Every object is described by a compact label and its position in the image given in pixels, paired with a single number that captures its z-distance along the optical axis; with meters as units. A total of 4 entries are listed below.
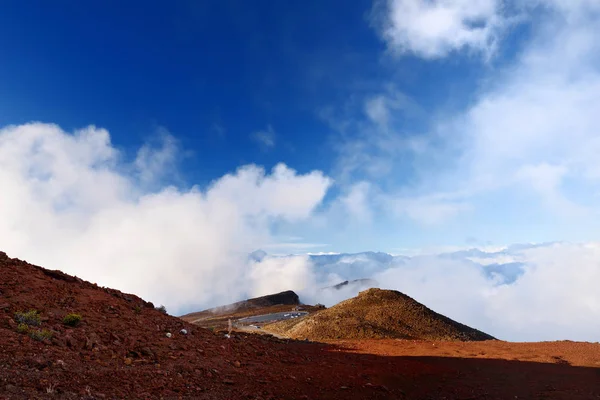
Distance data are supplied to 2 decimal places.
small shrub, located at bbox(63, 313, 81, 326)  13.59
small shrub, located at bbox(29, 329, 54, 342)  11.32
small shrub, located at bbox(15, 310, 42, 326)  12.52
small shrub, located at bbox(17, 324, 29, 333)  11.56
